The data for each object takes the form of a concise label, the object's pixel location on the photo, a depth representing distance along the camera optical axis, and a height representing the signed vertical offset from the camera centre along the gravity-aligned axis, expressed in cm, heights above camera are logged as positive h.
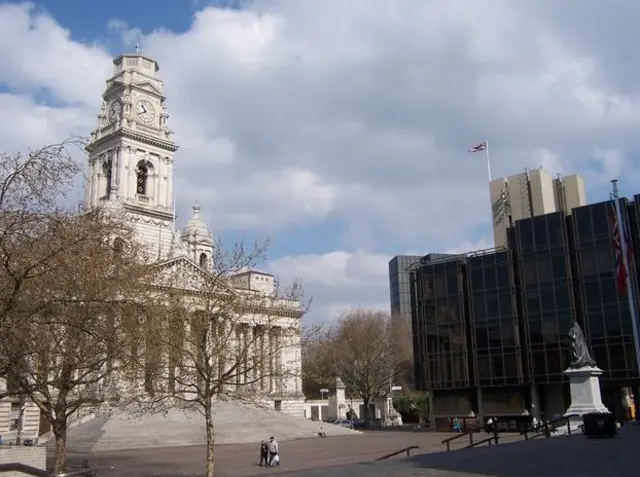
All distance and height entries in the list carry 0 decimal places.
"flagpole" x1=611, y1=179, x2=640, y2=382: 3016 +608
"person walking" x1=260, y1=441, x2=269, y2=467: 3111 -261
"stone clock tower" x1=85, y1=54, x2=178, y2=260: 8212 +2985
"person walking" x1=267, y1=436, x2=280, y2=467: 3069 -256
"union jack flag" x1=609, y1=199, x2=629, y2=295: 3022 +537
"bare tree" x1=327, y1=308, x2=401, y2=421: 8069 +422
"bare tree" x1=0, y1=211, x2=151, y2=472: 1700 +236
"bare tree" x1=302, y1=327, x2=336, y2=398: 7399 +280
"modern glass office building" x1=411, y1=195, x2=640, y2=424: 5800 +599
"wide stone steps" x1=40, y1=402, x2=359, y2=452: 4922 -268
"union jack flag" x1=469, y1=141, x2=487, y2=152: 6994 +2388
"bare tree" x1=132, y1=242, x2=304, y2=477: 2400 +223
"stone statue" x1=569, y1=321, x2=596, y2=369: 3712 +181
